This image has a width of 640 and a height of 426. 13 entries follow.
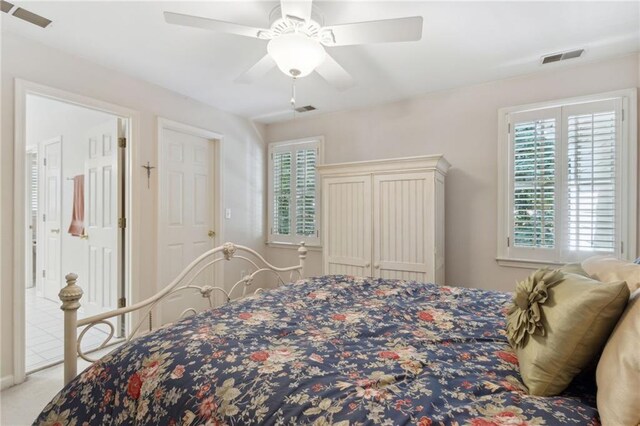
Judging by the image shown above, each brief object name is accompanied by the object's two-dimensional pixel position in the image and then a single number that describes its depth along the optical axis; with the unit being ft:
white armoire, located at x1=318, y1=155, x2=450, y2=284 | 9.46
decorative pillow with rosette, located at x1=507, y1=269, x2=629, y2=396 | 2.74
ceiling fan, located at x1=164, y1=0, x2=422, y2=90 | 5.23
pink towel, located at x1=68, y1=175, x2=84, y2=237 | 11.58
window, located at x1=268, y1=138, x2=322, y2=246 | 13.42
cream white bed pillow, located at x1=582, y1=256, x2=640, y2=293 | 3.12
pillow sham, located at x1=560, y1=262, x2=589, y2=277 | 3.96
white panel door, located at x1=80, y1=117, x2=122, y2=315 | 10.06
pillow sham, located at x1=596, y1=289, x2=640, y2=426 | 2.20
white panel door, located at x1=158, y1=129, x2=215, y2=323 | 10.85
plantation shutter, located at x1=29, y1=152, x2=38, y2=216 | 15.08
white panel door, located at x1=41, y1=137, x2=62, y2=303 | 13.24
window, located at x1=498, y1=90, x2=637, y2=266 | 8.41
